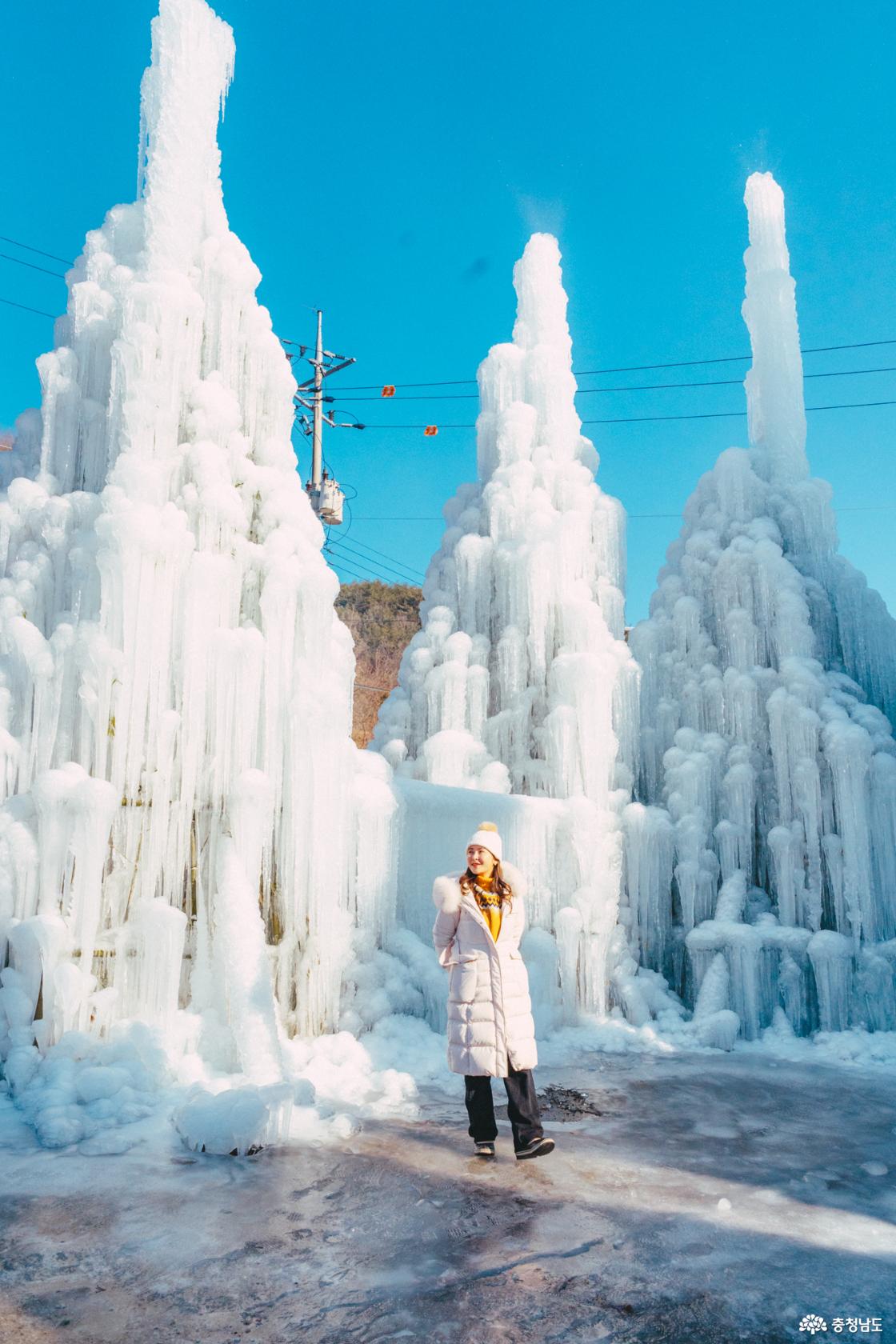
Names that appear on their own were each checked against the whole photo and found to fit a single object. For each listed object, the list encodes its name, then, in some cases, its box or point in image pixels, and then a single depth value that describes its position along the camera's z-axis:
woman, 4.32
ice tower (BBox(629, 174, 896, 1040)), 7.95
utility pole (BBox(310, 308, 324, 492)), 19.44
